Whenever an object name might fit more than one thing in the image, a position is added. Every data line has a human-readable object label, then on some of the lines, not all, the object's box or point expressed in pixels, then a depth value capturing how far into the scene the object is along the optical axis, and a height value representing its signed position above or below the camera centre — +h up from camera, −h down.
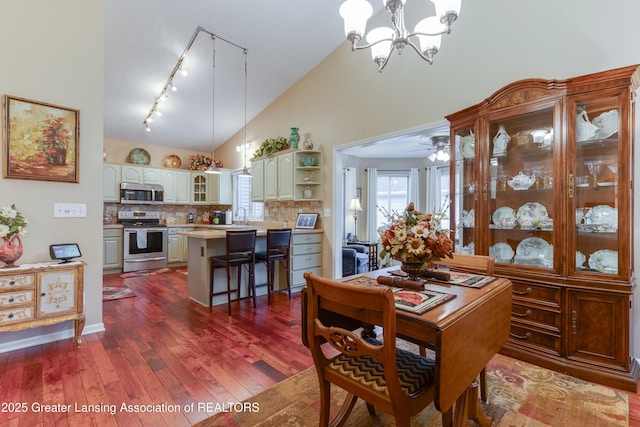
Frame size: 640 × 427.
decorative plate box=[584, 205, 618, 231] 2.00 -0.01
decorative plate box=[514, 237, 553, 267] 2.28 -0.30
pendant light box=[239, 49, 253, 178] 4.28 +1.98
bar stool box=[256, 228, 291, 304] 3.67 -0.50
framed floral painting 2.33 +0.60
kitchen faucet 6.24 +0.02
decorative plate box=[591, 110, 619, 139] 1.99 +0.64
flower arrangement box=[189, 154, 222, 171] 6.68 +1.14
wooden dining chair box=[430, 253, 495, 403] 1.80 -0.35
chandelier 1.72 +1.23
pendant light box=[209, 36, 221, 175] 4.08 +2.00
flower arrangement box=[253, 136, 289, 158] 4.89 +1.15
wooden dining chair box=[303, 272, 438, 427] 1.07 -0.68
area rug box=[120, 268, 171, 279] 5.20 -1.08
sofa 4.91 -0.79
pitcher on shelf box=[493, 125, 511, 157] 2.52 +0.63
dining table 1.07 -0.47
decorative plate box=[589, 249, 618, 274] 2.00 -0.31
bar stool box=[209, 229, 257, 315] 3.29 -0.50
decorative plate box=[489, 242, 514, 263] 2.49 -0.31
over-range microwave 5.64 +0.39
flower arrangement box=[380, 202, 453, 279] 1.50 -0.13
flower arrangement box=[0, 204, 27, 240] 2.15 -0.08
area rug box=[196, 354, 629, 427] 1.63 -1.13
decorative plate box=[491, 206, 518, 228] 2.50 -0.02
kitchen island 3.50 -0.65
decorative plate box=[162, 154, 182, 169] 6.49 +1.14
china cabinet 1.94 +0.02
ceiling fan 4.38 +1.07
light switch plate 2.54 +0.03
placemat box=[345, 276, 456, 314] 1.20 -0.37
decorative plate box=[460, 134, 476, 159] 2.69 +0.63
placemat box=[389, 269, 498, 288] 1.58 -0.36
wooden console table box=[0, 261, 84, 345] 2.15 -0.63
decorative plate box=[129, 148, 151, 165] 6.02 +1.17
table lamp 6.46 +0.16
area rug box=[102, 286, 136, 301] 3.84 -1.09
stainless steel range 5.47 -0.52
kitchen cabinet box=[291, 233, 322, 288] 4.11 -0.58
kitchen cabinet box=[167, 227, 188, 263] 6.01 -0.68
